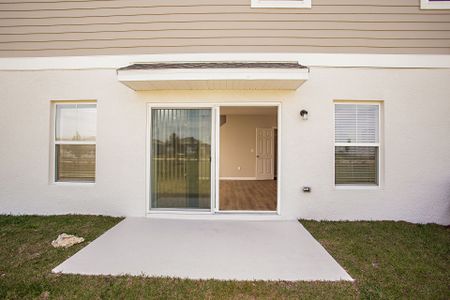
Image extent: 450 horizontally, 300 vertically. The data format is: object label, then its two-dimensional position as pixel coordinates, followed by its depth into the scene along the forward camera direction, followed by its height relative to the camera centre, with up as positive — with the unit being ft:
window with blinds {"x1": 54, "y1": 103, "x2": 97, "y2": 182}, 17.52 +0.90
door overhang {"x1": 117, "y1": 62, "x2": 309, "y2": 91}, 14.11 +5.02
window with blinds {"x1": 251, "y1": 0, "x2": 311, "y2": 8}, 16.34 +10.88
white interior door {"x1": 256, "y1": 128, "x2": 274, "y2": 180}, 38.55 +0.34
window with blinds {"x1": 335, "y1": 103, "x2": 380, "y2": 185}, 16.85 +1.03
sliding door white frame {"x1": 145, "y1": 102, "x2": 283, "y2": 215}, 16.72 +0.21
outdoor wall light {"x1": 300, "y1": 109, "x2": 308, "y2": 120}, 16.20 +3.01
